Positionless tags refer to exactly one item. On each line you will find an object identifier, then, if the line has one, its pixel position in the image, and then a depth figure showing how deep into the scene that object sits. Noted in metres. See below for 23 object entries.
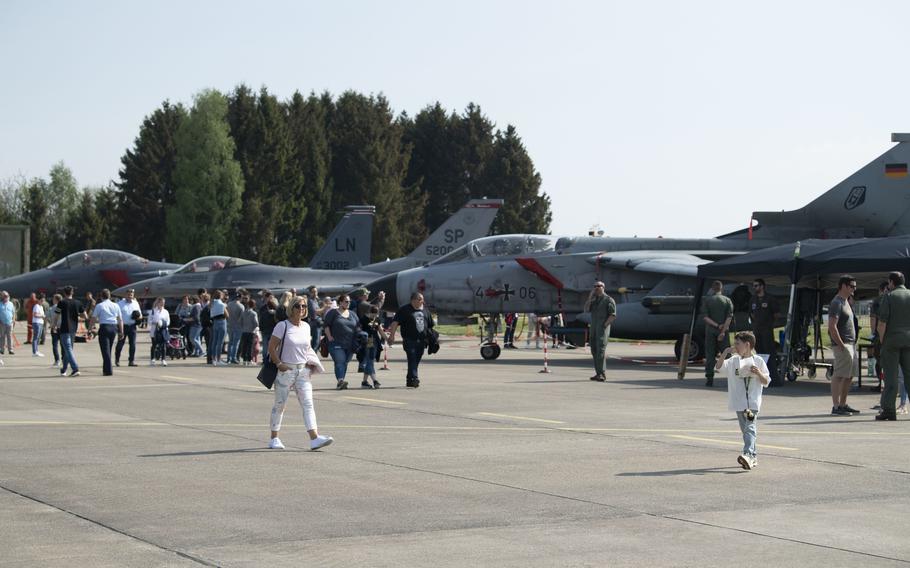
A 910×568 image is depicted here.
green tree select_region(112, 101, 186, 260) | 84.56
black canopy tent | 19.69
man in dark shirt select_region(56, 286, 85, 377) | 23.17
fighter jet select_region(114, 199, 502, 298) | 42.41
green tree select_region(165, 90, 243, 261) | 81.88
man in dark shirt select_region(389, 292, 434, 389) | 20.28
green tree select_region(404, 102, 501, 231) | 98.50
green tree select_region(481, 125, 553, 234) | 98.25
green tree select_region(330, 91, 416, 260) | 90.75
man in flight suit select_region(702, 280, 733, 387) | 20.86
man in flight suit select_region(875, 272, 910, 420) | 15.14
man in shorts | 15.76
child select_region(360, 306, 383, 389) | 20.30
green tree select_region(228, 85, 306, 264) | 84.69
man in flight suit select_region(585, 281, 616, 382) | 21.83
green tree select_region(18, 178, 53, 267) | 81.69
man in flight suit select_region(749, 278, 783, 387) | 20.80
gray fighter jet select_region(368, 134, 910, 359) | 26.78
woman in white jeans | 12.45
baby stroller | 30.02
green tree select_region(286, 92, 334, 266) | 89.12
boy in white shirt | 11.04
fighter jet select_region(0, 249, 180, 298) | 46.00
